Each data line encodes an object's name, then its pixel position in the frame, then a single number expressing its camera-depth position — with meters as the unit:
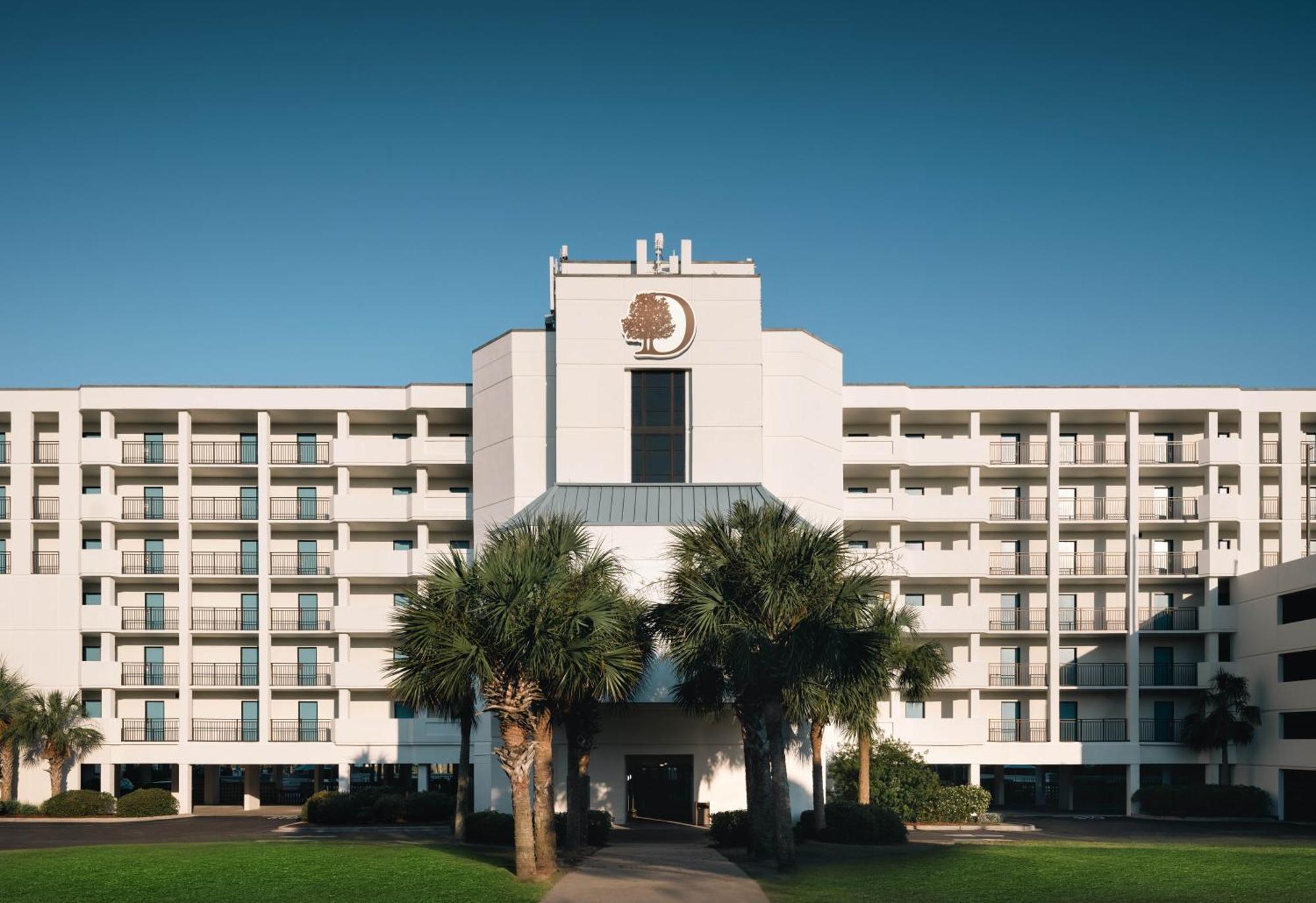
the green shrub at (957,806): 51.03
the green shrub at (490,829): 40.97
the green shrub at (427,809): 53.25
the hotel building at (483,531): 61.25
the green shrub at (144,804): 58.28
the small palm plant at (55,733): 58.28
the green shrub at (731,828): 39.06
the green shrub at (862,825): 40.44
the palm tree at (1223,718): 60.12
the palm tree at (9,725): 58.19
